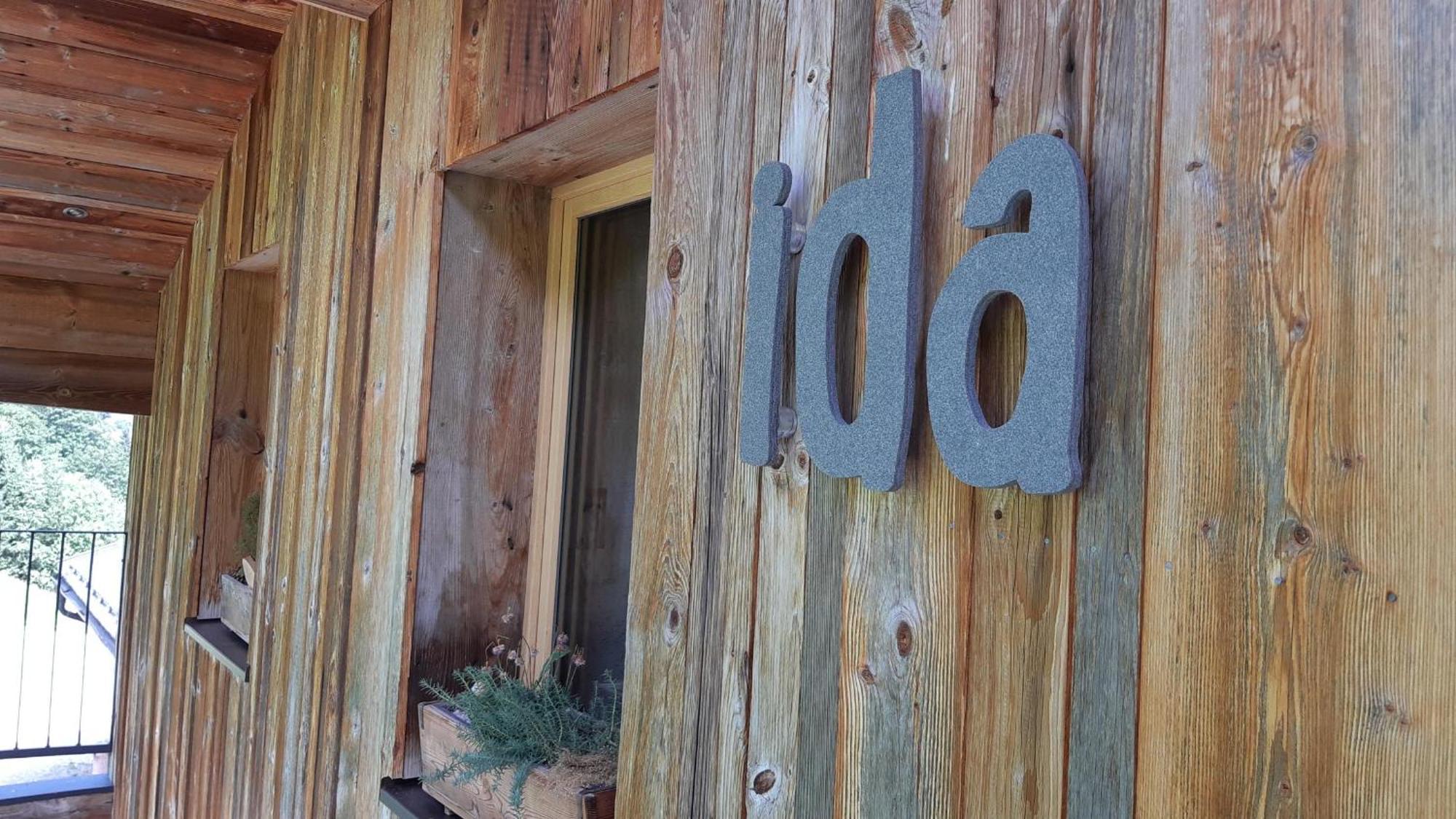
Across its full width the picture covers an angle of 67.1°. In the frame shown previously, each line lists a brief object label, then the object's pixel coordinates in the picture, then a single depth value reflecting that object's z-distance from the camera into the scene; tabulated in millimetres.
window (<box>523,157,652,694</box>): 2012
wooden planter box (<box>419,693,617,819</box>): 1603
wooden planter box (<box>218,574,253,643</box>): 3336
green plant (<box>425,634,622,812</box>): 1713
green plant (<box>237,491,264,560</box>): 3615
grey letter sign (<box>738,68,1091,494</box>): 922
